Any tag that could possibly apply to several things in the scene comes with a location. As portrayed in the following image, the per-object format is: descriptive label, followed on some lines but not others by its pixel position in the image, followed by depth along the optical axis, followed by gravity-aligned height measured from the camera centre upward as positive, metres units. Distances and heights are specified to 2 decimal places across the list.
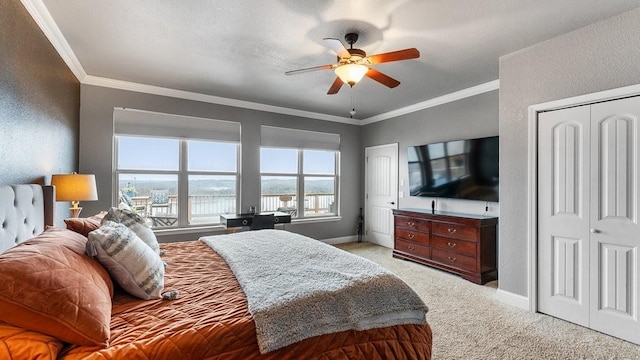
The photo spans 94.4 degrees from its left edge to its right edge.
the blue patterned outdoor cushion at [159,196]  4.34 -0.19
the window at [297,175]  5.25 +0.16
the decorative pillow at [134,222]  1.92 -0.26
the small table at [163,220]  4.33 -0.54
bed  1.01 -0.58
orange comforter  1.11 -0.60
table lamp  2.61 -0.03
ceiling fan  2.27 +1.00
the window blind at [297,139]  5.15 +0.84
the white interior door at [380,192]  5.49 -0.15
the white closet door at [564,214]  2.58 -0.27
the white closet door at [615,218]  2.32 -0.28
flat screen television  3.86 +0.22
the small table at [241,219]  4.20 -0.52
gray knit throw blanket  1.32 -0.56
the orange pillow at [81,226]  1.83 -0.27
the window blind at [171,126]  4.07 +0.85
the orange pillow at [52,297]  0.99 -0.41
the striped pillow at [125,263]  1.46 -0.40
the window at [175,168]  4.16 +0.24
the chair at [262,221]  4.35 -0.56
